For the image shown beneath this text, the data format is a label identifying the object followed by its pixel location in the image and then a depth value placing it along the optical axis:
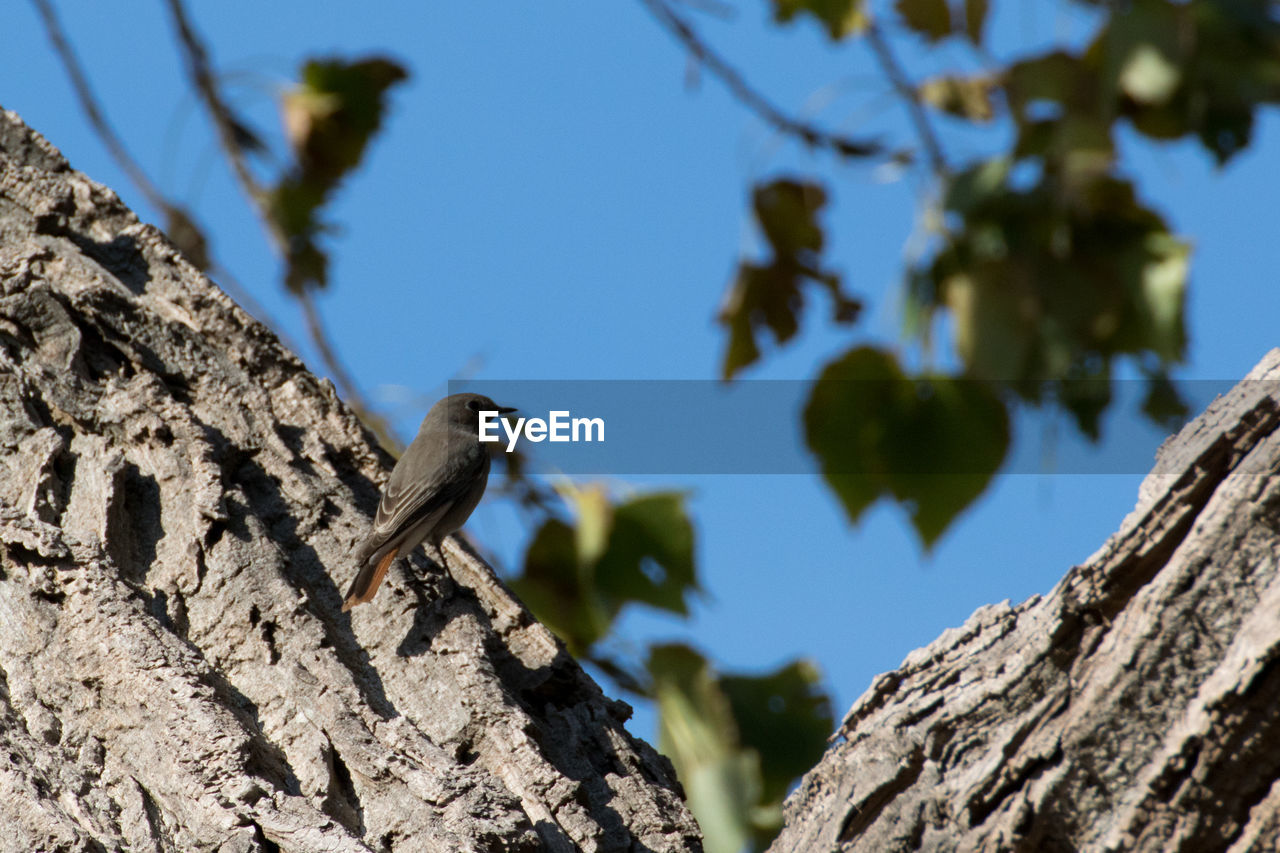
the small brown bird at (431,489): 6.59
